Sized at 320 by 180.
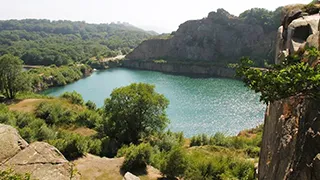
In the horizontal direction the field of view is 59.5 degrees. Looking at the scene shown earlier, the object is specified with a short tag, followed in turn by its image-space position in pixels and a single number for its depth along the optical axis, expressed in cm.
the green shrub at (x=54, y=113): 4241
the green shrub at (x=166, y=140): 3293
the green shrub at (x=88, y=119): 4239
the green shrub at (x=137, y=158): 2483
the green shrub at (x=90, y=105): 5228
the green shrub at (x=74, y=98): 5300
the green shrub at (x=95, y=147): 3095
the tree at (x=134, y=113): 3488
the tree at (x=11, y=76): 5291
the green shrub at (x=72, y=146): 2742
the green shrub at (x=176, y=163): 2267
